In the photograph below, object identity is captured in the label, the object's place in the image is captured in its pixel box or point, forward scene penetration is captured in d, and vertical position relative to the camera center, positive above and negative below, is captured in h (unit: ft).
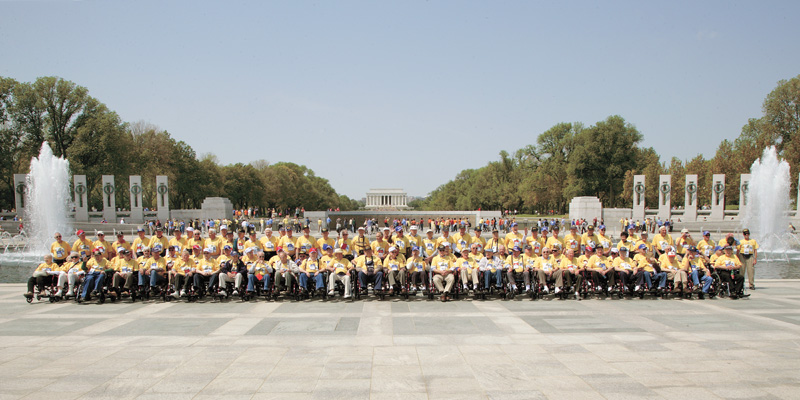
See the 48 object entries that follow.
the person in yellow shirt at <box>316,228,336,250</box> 38.63 -4.22
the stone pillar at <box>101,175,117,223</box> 140.26 -1.63
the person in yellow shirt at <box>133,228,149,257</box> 39.50 -4.34
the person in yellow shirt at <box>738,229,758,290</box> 39.09 -5.54
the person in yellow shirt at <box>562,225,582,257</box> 39.95 -4.51
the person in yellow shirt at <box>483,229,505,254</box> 39.21 -4.50
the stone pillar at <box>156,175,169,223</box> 144.87 -1.14
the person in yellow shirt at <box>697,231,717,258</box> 38.45 -4.79
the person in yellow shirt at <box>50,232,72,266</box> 37.52 -4.77
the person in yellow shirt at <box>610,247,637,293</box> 35.55 -5.95
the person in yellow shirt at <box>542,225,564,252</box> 38.11 -4.44
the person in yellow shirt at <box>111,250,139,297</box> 35.06 -6.09
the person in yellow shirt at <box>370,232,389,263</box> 37.75 -4.65
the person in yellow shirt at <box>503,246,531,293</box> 35.86 -6.14
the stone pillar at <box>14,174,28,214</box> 134.24 +0.80
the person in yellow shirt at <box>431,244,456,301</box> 35.27 -6.15
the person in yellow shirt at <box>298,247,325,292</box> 35.06 -6.17
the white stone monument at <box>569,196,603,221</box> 127.13 -5.02
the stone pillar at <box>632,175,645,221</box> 136.05 -1.33
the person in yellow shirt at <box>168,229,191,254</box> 39.60 -4.26
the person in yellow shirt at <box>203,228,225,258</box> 38.00 -4.28
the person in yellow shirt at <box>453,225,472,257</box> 39.65 -4.33
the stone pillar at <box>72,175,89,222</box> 138.92 -1.54
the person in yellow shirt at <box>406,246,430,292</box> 35.96 -6.08
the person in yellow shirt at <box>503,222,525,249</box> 39.81 -4.23
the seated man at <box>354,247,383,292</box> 35.42 -6.07
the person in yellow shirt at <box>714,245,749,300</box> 35.19 -6.26
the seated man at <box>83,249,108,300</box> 34.53 -6.08
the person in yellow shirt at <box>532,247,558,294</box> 35.63 -6.17
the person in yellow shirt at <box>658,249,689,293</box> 34.99 -6.20
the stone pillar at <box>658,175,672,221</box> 133.90 -1.95
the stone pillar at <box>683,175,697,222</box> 132.46 -3.13
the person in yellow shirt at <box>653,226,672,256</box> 38.45 -4.39
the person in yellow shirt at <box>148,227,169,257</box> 39.32 -4.14
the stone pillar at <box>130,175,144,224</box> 142.10 -2.34
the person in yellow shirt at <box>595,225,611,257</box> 39.50 -4.73
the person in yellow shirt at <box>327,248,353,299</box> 35.11 -6.14
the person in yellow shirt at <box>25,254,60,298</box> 34.76 -6.14
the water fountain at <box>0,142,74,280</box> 84.74 -3.00
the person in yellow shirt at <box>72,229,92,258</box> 37.63 -4.34
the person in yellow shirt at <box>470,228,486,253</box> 39.82 -4.23
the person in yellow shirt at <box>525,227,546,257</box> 38.63 -4.37
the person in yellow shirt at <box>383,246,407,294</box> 35.47 -6.03
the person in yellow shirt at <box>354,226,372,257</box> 39.32 -4.47
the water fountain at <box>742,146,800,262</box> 85.15 -4.08
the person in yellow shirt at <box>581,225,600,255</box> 38.86 -4.22
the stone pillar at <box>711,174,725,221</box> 129.39 -1.97
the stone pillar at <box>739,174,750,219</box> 125.49 -0.32
